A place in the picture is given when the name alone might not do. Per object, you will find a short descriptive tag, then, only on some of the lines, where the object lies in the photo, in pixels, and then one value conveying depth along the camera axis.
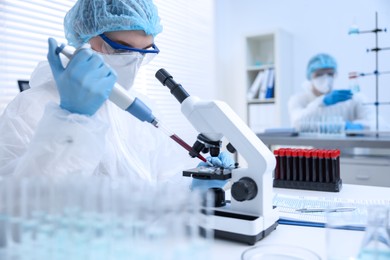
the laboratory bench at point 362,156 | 2.23
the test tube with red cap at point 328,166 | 1.30
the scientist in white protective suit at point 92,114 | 0.79
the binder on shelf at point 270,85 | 3.55
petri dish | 0.69
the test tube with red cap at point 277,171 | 1.39
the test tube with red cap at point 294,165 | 1.36
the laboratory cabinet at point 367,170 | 2.22
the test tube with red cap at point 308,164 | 1.34
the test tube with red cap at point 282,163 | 1.38
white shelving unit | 3.47
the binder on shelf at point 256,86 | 3.63
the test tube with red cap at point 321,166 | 1.31
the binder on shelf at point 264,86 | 3.58
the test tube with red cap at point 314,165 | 1.32
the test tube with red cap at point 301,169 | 1.35
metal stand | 2.61
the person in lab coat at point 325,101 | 3.03
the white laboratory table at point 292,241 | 0.64
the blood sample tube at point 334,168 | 1.30
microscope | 0.81
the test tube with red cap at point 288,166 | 1.37
